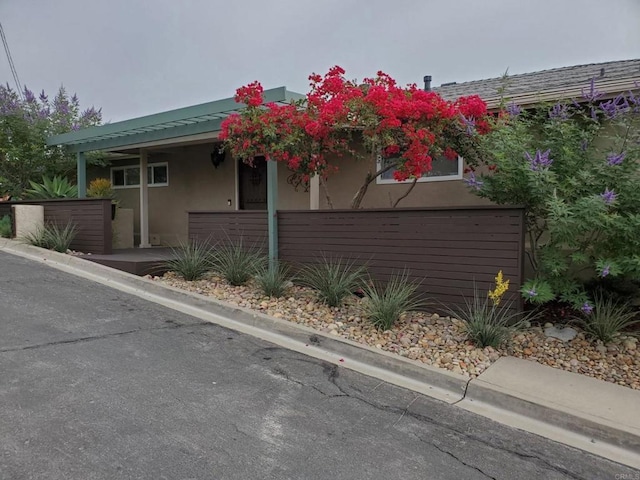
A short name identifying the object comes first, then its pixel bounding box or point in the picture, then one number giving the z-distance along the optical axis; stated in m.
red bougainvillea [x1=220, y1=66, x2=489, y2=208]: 6.02
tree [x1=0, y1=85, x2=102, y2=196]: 11.75
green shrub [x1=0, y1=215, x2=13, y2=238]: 10.90
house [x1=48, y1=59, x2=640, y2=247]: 7.63
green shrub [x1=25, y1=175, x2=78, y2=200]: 11.07
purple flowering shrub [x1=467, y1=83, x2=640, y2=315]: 4.70
